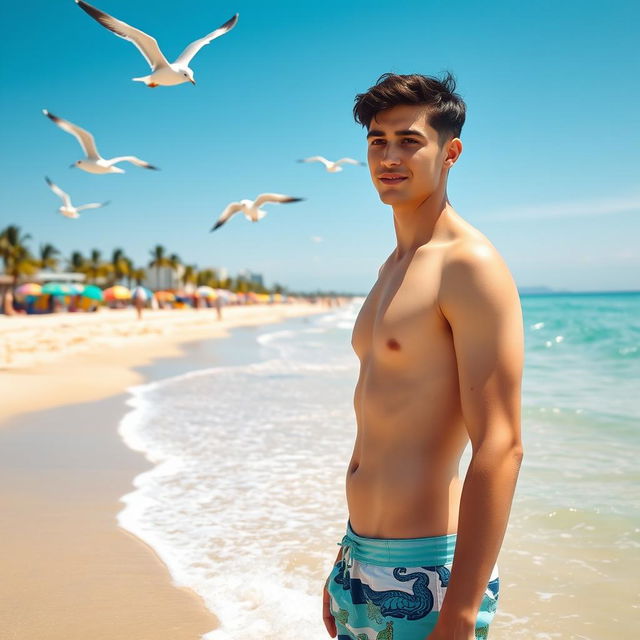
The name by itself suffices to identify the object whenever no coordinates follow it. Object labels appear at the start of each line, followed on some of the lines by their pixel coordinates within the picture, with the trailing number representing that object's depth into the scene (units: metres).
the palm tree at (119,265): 86.19
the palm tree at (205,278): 114.24
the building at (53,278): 60.17
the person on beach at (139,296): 46.09
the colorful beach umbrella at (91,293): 48.44
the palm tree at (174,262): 103.56
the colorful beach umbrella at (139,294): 46.53
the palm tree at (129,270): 88.06
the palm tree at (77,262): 85.88
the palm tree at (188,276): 107.62
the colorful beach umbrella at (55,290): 46.19
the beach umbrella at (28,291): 46.16
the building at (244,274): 172.11
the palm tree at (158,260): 100.75
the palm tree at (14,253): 53.85
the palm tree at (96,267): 84.56
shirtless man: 1.26
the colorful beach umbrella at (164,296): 72.43
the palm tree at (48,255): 74.31
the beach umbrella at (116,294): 54.59
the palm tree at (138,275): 89.62
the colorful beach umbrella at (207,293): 69.38
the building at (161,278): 100.38
